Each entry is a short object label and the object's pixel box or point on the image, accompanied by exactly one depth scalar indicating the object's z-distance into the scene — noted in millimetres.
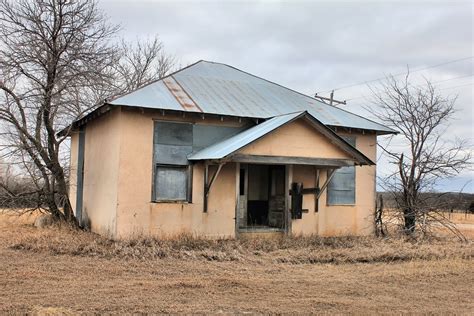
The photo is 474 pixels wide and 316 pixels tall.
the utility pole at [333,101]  33600
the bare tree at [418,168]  18203
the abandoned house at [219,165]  14625
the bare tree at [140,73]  37094
